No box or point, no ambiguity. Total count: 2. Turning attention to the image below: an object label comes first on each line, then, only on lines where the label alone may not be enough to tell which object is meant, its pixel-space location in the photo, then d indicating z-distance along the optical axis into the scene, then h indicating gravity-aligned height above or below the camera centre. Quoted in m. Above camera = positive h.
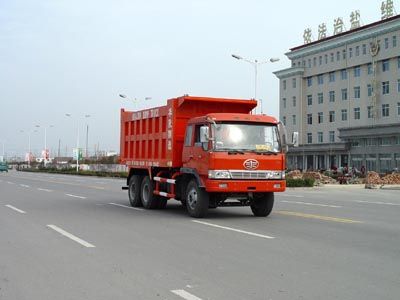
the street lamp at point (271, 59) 42.22 +9.17
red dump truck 13.47 +0.44
